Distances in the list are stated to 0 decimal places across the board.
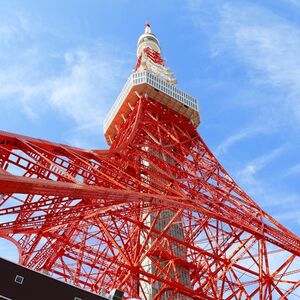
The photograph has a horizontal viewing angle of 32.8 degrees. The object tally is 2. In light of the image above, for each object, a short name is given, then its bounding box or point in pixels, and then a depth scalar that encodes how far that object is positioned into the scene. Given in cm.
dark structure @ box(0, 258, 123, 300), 1584
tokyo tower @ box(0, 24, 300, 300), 1422
